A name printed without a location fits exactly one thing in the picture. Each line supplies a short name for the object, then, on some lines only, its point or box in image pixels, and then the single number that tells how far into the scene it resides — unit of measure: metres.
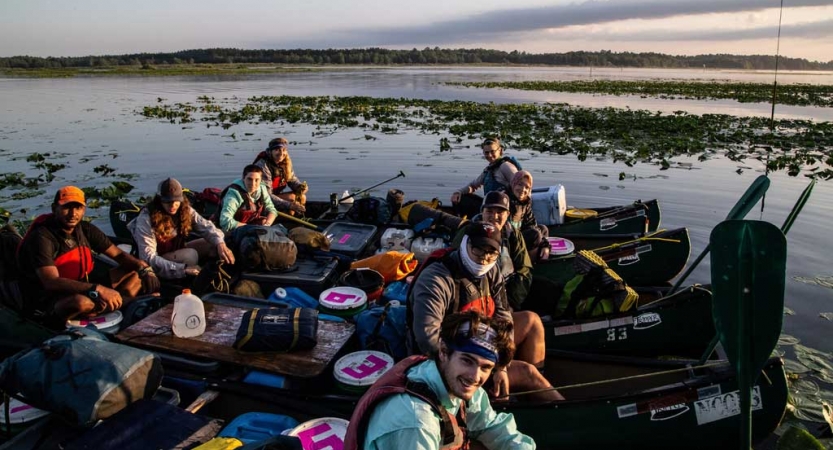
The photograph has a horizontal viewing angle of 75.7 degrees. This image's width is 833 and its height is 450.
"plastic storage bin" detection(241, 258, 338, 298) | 6.10
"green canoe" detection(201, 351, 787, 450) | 4.00
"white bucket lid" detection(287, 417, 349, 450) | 3.47
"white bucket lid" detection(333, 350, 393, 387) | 4.08
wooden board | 4.15
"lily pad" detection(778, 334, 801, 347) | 6.38
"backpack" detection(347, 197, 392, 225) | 8.66
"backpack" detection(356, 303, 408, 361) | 4.49
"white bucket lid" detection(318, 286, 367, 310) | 5.28
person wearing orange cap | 4.93
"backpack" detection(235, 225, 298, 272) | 6.16
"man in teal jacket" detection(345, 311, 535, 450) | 2.19
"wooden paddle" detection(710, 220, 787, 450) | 2.14
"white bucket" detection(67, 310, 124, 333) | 4.86
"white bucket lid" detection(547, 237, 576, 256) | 7.16
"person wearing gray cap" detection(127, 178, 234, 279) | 5.89
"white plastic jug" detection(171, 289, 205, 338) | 4.52
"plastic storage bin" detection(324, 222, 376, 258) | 7.35
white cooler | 8.75
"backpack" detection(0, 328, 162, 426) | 3.20
